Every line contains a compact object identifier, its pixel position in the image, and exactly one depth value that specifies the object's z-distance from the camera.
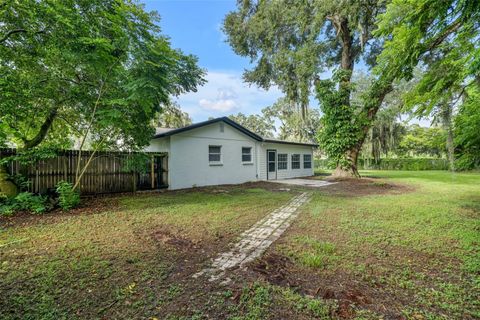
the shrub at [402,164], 25.25
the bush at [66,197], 6.09
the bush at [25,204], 5.64
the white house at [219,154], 10.45
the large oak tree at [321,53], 11.73
